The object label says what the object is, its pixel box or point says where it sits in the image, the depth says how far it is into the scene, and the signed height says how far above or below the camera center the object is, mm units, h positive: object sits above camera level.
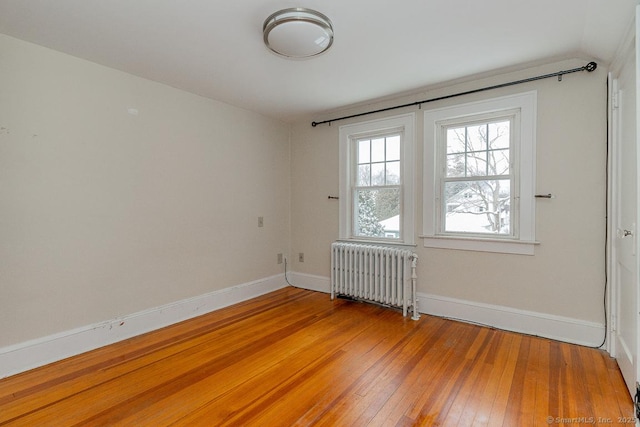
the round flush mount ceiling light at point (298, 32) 1915 +1172
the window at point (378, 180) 3506 +367
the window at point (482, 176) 2820 +341
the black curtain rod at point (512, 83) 2504 +1167
